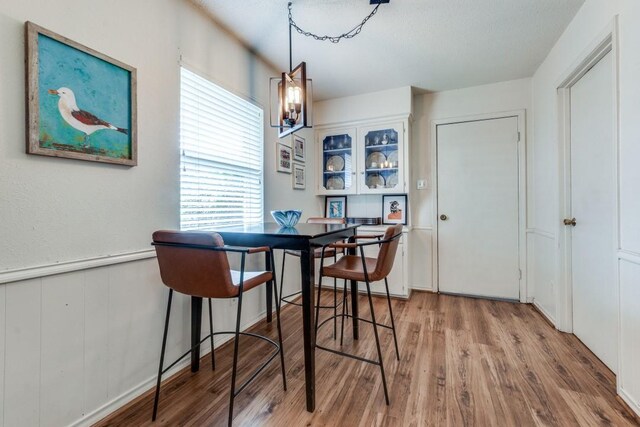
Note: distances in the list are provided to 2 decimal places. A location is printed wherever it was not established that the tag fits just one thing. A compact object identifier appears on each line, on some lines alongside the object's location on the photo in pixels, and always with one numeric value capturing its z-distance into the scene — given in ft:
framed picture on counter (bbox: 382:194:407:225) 11.39
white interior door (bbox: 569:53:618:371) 5.95
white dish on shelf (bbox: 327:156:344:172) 12.15
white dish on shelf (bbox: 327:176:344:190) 12.12
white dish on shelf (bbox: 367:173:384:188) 11.69
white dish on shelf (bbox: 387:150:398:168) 11.19
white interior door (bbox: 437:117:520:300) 10.34
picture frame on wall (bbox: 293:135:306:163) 10.62
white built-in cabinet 10.99
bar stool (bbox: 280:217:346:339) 8.00
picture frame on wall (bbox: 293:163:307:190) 10.61
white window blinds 6.34
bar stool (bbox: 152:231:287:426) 4.12
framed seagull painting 3.84
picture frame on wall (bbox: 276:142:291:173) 9.55
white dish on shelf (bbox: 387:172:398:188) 11.28
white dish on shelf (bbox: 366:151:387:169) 11.55
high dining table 4.77
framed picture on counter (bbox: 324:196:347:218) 12.42
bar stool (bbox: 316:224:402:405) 5.25
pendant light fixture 5.95
